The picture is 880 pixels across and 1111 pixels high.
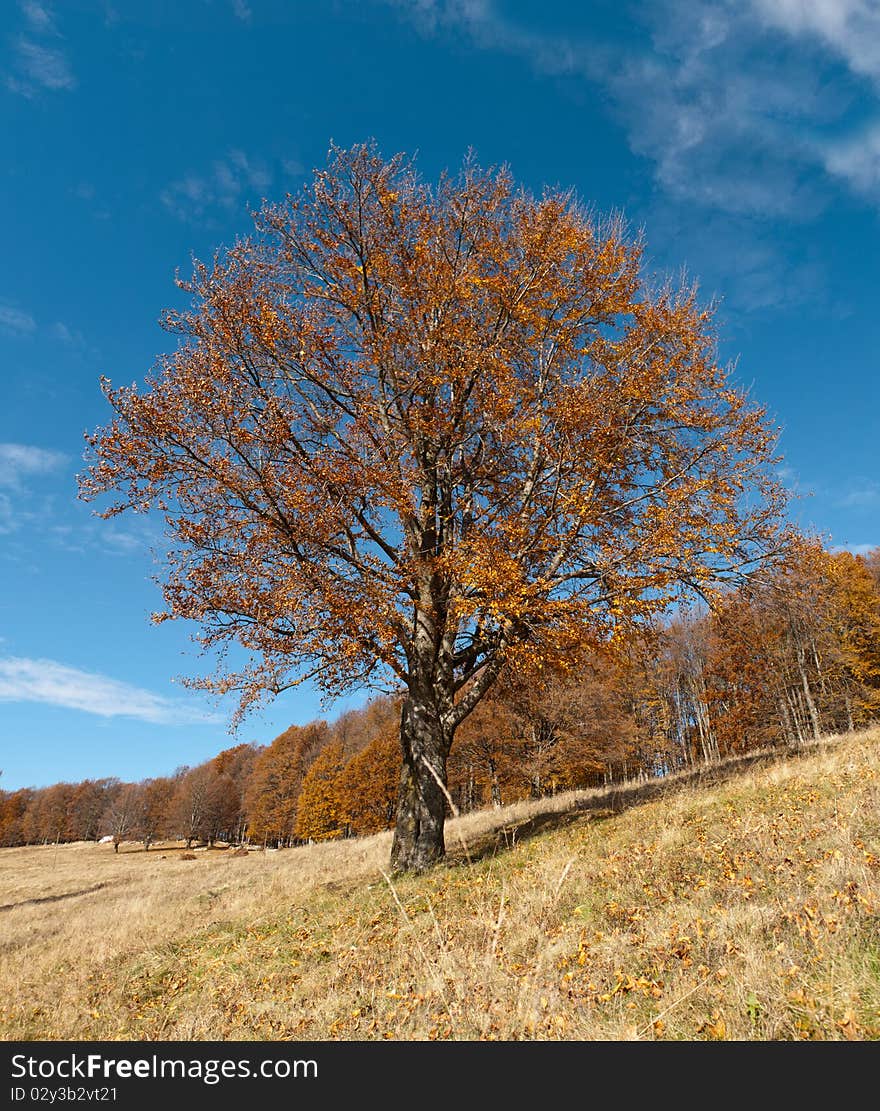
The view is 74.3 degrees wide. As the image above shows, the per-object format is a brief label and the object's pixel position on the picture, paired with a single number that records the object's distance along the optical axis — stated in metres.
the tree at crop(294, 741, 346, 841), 62.00
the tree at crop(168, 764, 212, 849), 86.44
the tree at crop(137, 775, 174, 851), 91.31
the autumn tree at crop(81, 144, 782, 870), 10.73
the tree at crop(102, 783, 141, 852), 85.75
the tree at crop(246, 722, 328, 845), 76.19
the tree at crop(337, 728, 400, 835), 54.69
